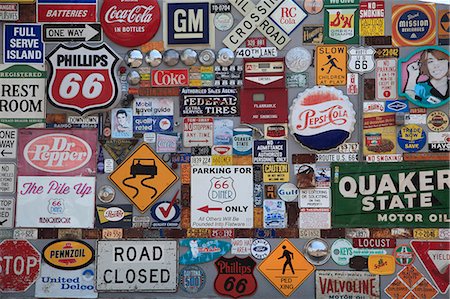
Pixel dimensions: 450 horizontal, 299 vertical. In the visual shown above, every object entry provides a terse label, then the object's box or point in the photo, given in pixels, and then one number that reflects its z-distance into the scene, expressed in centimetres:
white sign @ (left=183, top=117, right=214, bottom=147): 678
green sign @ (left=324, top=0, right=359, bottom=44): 681
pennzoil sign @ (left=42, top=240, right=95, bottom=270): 674
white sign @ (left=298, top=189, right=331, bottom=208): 670
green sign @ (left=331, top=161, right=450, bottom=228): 664
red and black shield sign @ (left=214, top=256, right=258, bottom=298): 667
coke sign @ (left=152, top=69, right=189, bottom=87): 685
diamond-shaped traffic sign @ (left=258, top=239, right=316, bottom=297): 665
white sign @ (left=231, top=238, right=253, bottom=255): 669
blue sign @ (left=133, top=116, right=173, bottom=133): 683
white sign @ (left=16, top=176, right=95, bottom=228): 679
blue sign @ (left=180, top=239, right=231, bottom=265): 669
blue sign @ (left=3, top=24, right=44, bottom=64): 692
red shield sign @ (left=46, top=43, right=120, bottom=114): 684
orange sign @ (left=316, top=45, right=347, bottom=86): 679
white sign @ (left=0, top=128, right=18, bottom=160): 686
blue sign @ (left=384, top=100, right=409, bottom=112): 673
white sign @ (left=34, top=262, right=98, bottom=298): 672
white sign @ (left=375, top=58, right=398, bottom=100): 675
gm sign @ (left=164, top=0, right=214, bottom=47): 688
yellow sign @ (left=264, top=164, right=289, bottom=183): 673
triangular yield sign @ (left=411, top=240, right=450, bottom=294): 660
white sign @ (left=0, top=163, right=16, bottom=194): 682
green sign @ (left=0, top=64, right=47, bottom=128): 687
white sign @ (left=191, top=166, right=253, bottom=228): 671
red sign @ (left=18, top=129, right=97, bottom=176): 683
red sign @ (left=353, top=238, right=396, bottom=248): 664
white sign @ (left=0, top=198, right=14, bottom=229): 680
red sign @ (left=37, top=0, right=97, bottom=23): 695
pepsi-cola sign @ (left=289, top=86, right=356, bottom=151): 671
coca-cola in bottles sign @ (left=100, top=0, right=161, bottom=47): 690
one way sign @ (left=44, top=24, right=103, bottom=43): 695
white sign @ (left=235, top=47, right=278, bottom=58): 683
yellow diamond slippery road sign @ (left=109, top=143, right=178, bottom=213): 678
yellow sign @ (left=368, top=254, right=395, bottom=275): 662
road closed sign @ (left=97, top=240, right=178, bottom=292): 669
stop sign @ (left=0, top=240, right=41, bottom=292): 676
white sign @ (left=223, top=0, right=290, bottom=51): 685
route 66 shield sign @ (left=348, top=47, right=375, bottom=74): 677
